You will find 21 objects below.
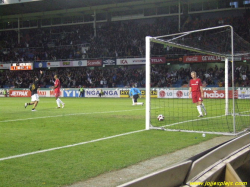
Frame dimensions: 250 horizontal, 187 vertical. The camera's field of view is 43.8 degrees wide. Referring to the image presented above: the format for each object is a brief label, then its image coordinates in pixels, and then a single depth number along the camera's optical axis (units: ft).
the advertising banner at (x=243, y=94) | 96.73
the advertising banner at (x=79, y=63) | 152.66
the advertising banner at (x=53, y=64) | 158.96
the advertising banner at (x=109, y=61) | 146.82
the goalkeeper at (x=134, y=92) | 73.00
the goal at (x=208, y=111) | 33.71
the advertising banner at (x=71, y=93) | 141.18
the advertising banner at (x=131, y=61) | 141.48
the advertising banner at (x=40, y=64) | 160.25
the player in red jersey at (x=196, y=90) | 44.48
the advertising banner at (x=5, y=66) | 165.35
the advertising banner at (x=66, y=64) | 156.15
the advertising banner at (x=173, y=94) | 112.27
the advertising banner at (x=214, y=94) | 104.99
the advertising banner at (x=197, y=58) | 124.25
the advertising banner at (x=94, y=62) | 149.89
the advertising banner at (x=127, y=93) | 123.44
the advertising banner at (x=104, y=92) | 133.49
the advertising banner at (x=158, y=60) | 134.62
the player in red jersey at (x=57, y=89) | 66.30
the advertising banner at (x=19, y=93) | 149.35
